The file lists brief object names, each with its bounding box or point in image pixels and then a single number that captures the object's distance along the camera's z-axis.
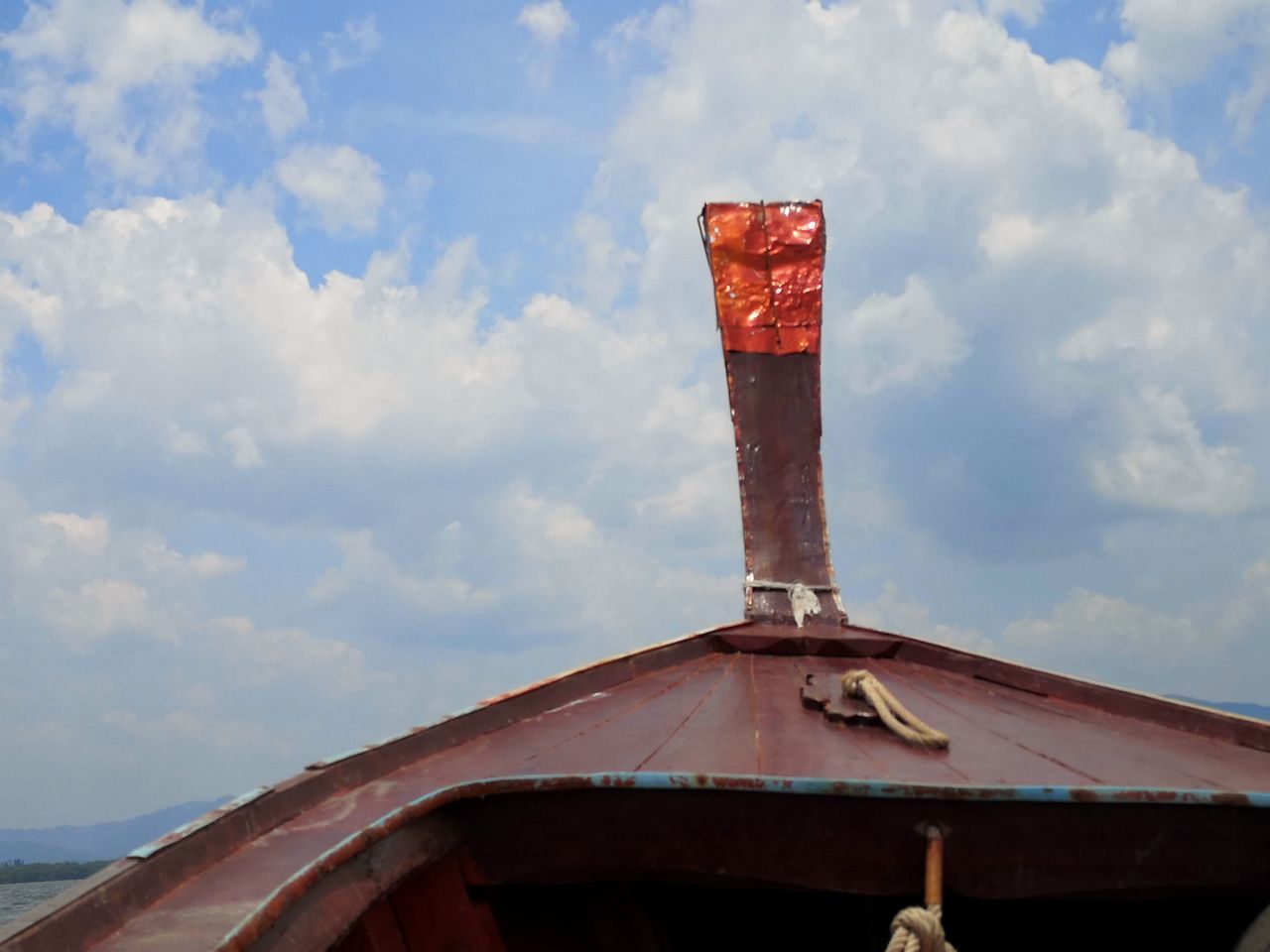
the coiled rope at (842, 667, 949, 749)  2.34
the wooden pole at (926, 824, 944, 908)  2.06
